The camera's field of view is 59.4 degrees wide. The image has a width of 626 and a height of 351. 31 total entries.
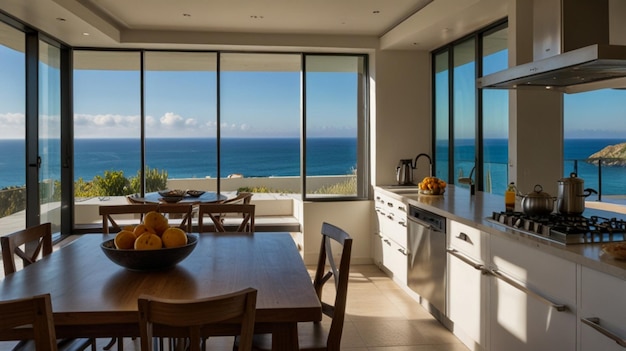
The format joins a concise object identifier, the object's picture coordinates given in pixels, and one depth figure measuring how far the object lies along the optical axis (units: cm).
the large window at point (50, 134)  553
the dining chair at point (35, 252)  242
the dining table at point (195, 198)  505
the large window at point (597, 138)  450
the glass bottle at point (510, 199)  350
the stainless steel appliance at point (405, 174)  614
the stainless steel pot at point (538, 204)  304
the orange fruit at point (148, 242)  230
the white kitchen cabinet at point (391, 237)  500
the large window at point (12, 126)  466
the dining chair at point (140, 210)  369
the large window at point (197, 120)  629
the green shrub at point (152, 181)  641
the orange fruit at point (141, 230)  241
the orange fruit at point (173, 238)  238
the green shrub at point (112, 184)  637
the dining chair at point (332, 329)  234
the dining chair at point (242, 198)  541
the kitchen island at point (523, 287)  215
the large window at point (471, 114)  484
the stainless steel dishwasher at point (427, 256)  399
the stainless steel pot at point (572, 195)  301
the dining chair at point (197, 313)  153
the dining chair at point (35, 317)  150
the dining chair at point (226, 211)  369
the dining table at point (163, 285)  182
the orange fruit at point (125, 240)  236
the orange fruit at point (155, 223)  246
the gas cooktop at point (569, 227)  251
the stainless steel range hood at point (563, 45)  293
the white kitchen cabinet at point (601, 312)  203
